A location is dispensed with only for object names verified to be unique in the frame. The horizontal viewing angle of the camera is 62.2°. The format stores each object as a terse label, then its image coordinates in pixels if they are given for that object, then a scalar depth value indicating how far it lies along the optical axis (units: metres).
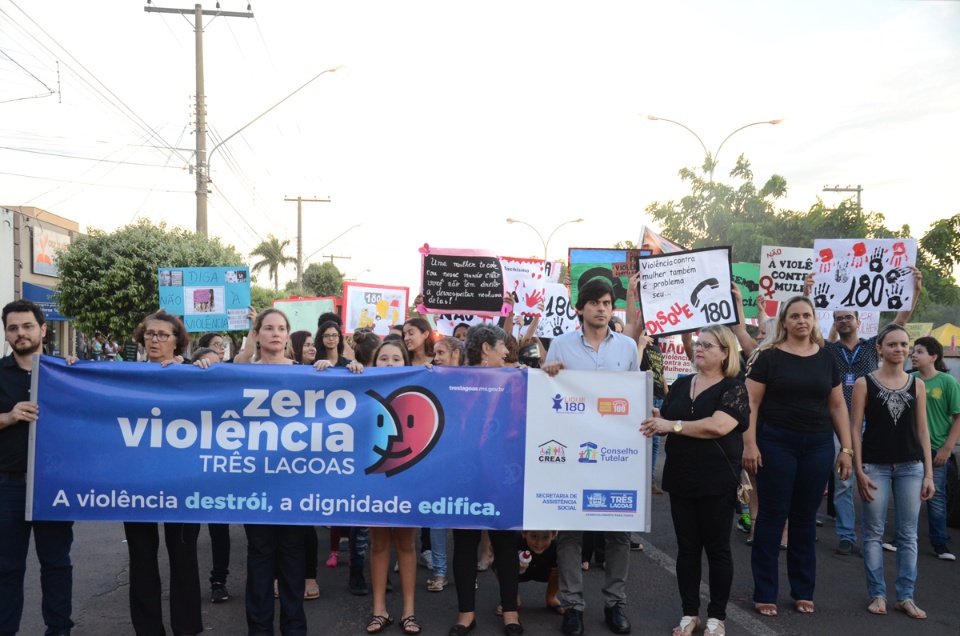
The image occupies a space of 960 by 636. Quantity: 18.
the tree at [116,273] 24.23
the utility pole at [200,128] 19.05
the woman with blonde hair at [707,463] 4.96
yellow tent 29.28
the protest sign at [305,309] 13.77
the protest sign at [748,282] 12.29
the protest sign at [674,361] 13.21
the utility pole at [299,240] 44.86
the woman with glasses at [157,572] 4.72
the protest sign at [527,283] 11.23
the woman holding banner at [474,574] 5.04
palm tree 74.50
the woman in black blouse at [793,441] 5.48
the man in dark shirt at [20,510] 4.60
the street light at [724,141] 21.62
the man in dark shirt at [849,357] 7.42
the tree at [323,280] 68.56
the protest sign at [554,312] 11.60
